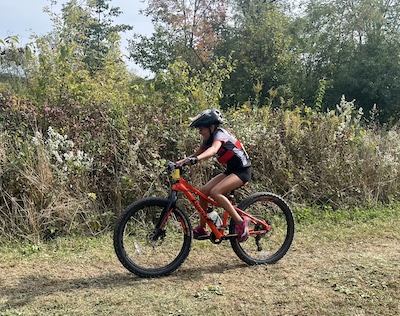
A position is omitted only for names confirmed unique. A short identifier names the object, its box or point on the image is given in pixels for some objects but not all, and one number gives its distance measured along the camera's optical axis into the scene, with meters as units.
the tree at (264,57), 19.45
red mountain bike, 4.46
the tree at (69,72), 7.52
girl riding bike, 4.54
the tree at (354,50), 17.41
